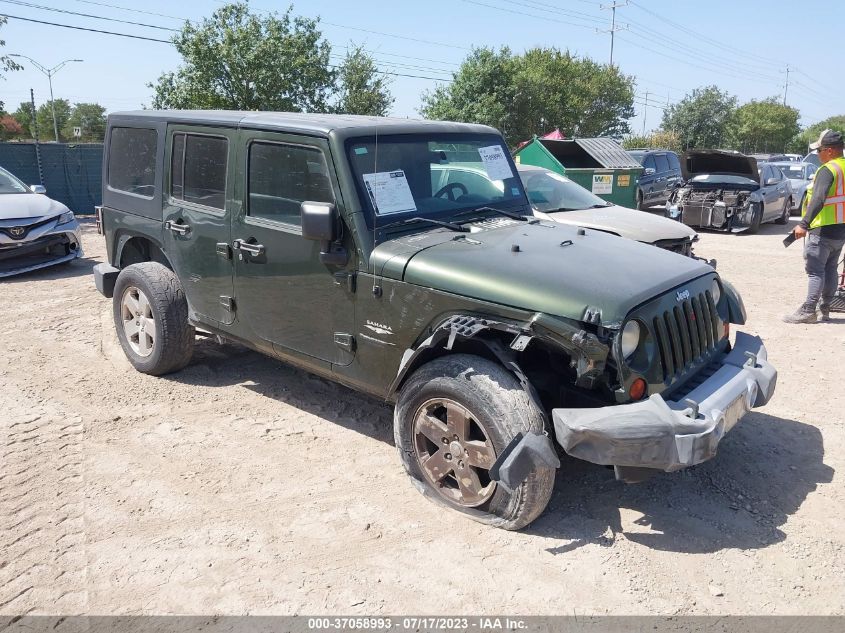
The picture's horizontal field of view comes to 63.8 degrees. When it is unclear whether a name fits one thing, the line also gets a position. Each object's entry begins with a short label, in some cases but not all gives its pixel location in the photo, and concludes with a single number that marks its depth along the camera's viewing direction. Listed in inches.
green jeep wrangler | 124.0
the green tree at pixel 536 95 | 1128.8
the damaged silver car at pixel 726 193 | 578.2
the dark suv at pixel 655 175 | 690.8
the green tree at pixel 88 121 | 3100.4
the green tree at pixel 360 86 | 1008.9
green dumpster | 546.9
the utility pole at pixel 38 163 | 646.2
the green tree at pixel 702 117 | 2027.6
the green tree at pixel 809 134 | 2667.3
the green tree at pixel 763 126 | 2363.4
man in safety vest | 273.0
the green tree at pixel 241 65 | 773.3
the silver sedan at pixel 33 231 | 359.6
